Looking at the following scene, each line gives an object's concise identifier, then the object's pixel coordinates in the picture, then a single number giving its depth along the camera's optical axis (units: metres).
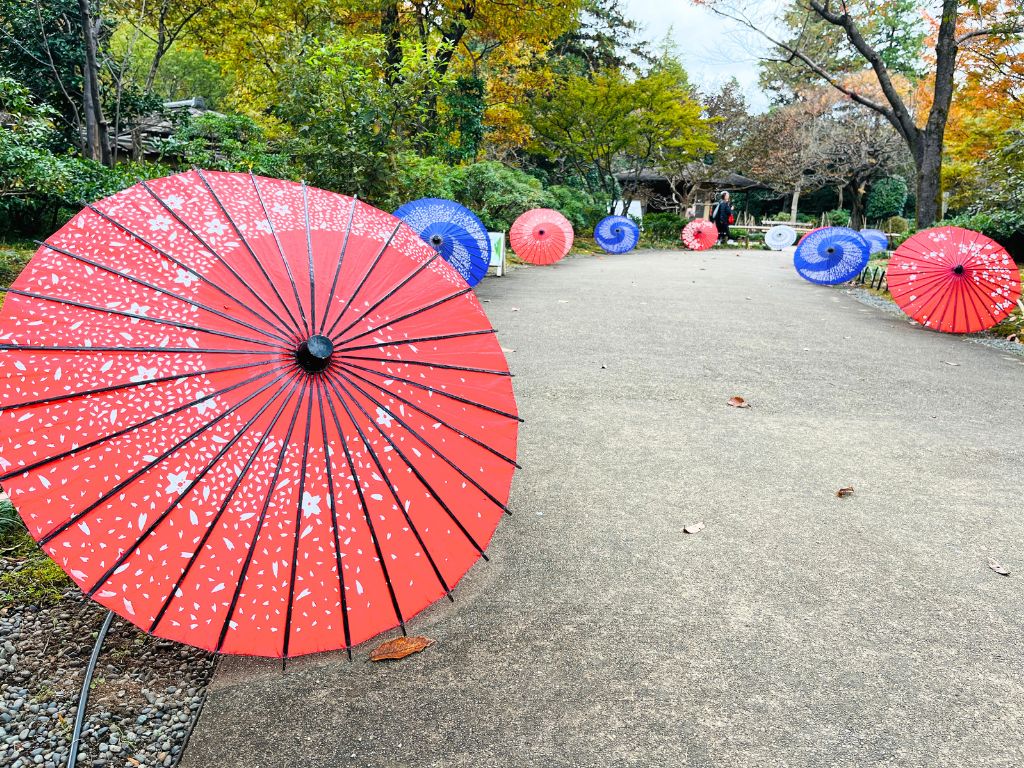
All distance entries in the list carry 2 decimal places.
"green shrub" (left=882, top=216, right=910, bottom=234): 25.80
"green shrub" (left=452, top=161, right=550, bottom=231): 13.99
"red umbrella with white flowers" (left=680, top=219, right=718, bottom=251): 22.52
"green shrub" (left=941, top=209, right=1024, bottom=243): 10.51
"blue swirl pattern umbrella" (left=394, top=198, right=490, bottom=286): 8.22
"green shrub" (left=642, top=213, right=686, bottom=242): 24.68
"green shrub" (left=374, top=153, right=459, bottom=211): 8.92
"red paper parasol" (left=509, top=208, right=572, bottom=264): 13.45
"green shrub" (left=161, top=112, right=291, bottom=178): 8.71
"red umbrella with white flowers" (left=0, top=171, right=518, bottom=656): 1.63
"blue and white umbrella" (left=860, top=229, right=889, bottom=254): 15.95
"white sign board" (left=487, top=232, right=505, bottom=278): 10.95
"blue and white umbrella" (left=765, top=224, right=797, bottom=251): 24.86
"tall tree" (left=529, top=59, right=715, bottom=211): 20.20
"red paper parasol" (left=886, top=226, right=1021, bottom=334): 7.11
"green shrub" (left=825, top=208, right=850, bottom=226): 31.34
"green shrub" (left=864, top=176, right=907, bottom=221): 30.95
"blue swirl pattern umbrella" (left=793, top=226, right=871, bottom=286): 11.48
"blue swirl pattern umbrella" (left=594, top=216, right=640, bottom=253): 18.88
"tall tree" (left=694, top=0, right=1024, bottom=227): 11.96
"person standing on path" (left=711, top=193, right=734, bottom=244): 23.17
